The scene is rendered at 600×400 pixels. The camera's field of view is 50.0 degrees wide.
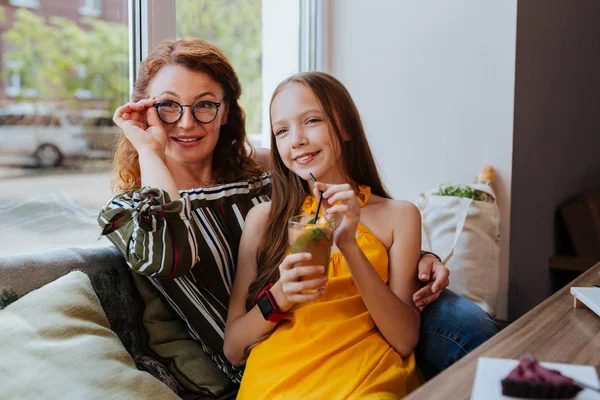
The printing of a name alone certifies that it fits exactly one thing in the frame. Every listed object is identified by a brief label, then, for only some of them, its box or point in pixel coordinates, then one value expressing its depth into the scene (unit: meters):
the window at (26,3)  1.86
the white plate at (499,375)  0.91
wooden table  0.99
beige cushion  1.36
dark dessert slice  0.89
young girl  1.50
